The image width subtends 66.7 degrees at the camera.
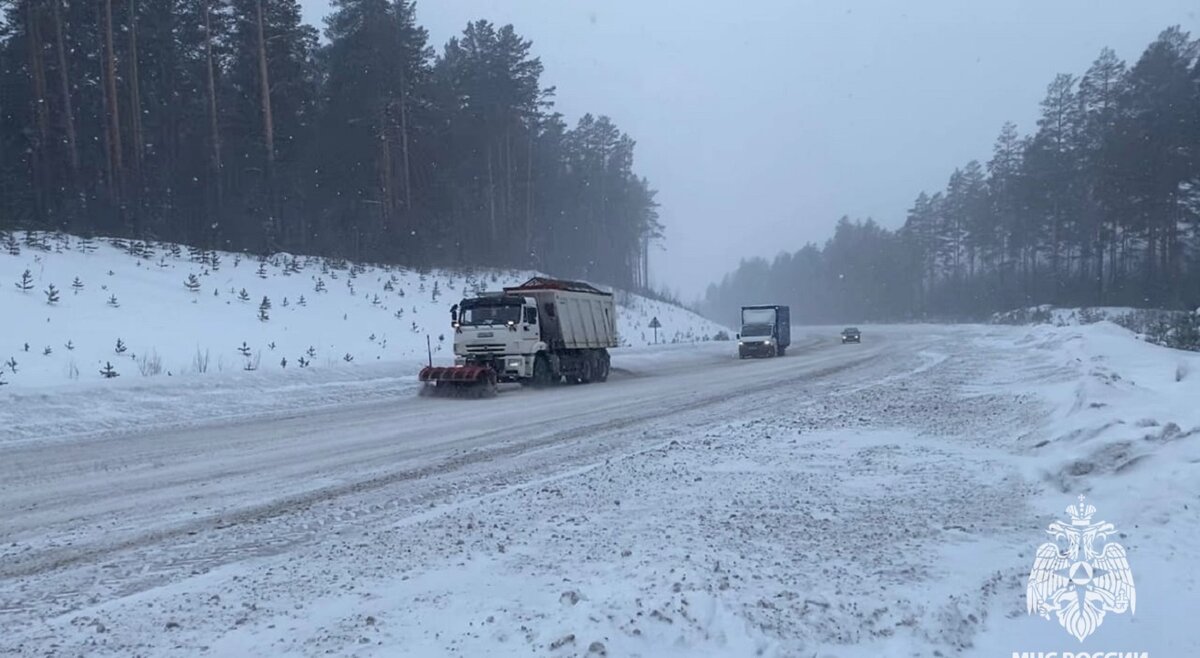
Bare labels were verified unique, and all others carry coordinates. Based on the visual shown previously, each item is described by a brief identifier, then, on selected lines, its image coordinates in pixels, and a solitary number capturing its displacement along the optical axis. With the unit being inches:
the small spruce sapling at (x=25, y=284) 1047.5
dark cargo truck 1782.7
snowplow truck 952.3
